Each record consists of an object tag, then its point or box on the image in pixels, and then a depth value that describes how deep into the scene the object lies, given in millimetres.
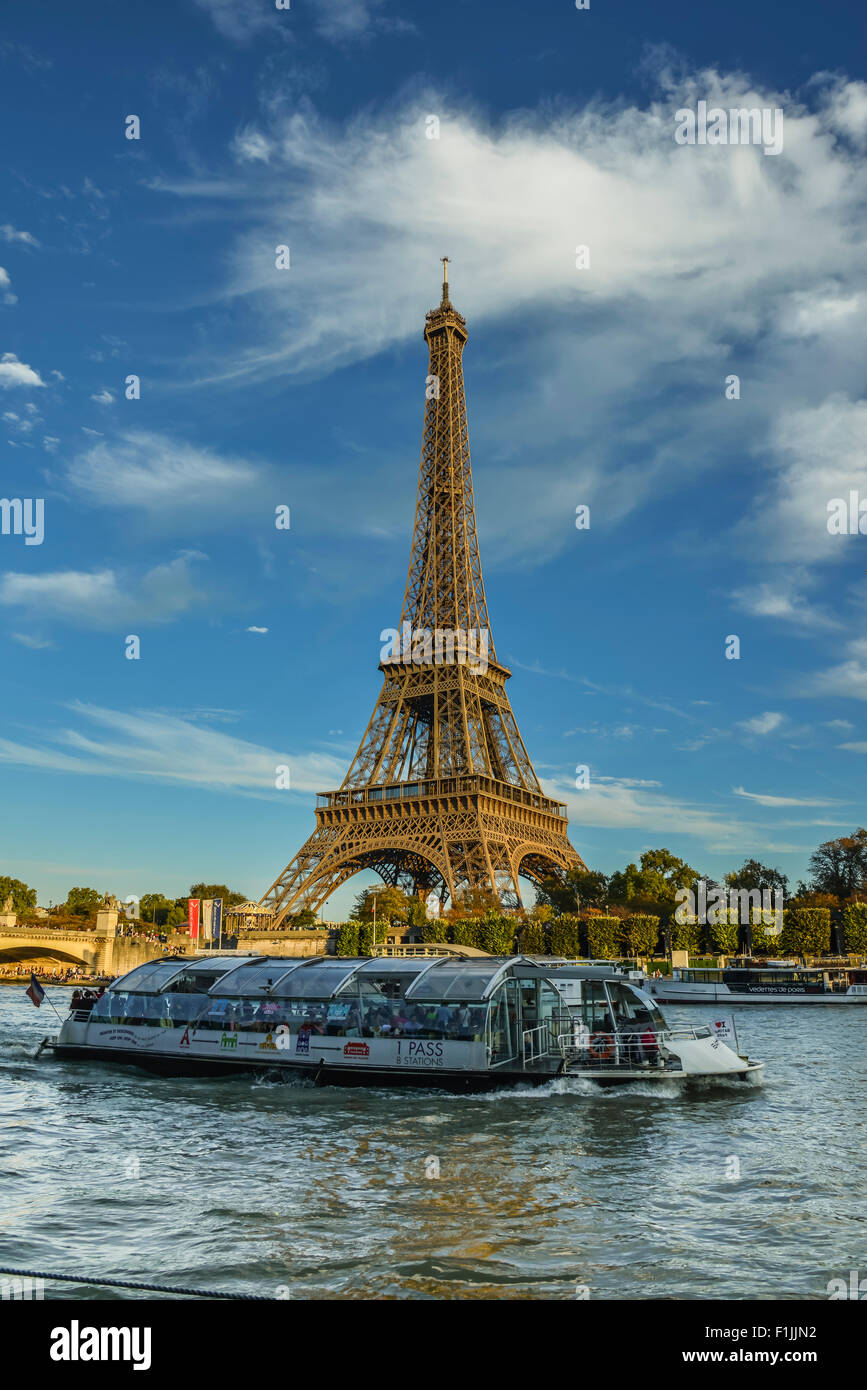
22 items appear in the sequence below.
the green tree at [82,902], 146012
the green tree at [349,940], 97188
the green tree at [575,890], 104375
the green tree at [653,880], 112125
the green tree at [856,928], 88938
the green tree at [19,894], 137125
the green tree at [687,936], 95125
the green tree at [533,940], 92875
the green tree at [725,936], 94750
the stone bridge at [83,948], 92562
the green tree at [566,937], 92000
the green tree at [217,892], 177375
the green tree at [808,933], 90500
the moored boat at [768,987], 77062
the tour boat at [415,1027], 28359
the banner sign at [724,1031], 31844
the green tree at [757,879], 119438
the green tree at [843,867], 118875
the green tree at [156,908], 155300
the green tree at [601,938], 90125
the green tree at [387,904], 106188
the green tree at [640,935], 93062
